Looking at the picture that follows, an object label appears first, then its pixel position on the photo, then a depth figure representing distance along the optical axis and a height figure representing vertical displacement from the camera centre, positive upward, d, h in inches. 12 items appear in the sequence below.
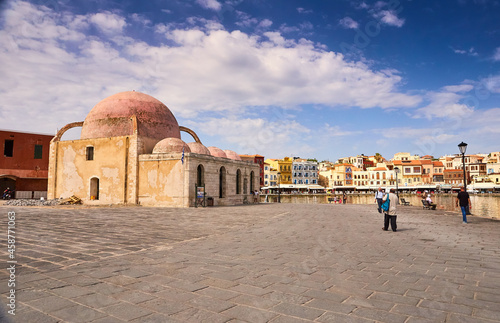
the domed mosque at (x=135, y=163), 850.1 +65.0
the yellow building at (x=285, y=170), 3176.7 +135.5
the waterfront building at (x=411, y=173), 3102.9 +88.7
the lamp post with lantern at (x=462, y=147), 581.0 +65.7
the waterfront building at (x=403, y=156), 3870.6 +321.9
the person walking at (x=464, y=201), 488.7 -31.8
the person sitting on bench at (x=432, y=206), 821.2 -64.6
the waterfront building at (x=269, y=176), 3036.4 +72.3
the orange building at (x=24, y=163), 1186.6 +88.8
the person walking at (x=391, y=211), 380.5 -35.9
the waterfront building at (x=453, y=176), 3018.7 +51.9
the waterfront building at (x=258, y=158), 2871.6 +235.6
